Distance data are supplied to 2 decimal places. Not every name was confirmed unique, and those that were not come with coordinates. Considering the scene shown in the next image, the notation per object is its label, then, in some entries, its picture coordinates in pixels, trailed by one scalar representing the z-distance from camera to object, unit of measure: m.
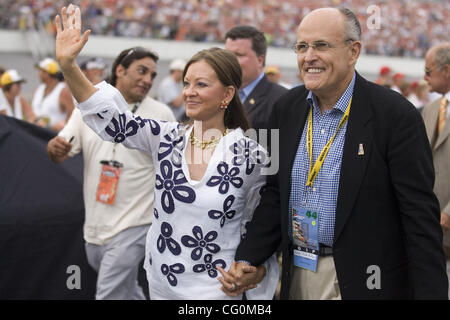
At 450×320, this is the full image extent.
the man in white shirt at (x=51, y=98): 6.99
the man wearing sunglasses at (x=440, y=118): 3.63
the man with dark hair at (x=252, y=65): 3.96
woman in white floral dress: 2.40
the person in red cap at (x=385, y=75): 9.61
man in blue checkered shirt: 2.17
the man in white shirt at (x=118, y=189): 3.66
